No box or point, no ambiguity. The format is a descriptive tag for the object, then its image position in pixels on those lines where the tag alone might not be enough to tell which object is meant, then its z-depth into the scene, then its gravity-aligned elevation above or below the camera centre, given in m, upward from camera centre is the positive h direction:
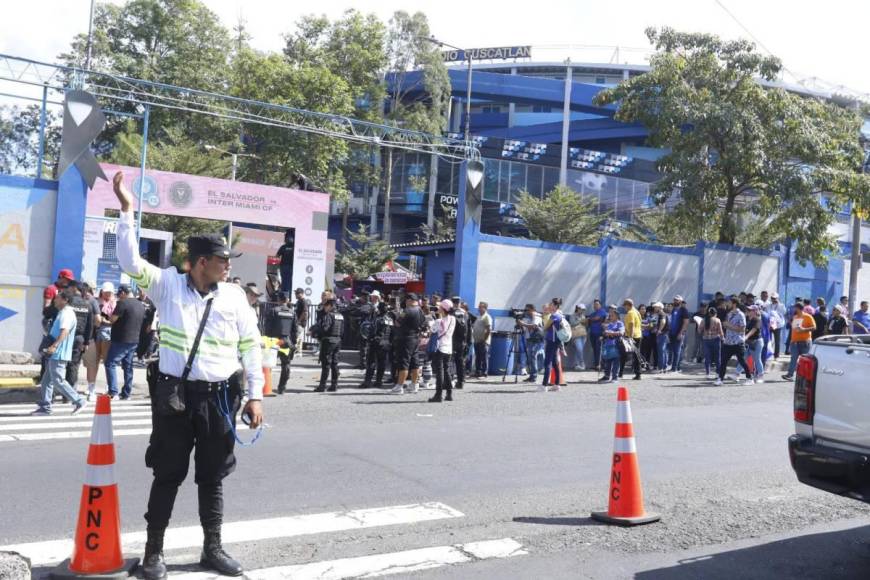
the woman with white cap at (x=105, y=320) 13.50 -0.54
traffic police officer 4.68 -0.54
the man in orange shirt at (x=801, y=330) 17.48 -0.07
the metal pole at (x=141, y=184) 19.78 +2.59
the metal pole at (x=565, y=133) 44.47 +9.65
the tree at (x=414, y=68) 43.56 +12.34
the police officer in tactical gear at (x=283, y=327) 13.86 -0.51
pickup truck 4.94 -0.55
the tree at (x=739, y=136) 21.31 +4.80
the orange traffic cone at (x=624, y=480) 6.21 -1.22
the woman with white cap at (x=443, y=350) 13.63 -0.72
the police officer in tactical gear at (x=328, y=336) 14.23 -0.63
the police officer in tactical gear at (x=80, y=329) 12.05 -0.63
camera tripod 17.30 -0.78
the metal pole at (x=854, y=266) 24.95 +1.90
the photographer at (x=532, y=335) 16.92 -0.47
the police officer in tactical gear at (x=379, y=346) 15.52 -0.81
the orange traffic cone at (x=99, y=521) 4.57 -1.28
